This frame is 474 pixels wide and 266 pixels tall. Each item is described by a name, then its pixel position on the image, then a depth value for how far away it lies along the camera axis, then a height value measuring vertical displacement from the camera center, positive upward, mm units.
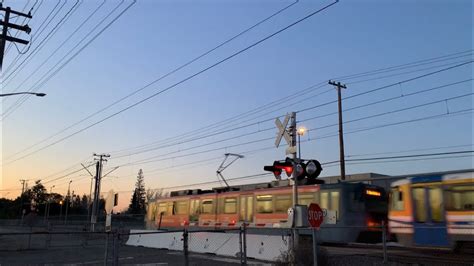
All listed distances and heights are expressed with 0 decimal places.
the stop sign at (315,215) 11773 +247
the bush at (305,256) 13086 -868
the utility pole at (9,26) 22178 +9302
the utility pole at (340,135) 35534 +7064
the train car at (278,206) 21969 +1003
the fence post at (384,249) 12720 -626
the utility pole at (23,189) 109656 +7769
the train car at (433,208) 15859 +644
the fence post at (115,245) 11094 -521
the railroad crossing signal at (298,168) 12369 +1521
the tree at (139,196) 143138 +8459
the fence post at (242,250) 12838 -700
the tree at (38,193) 116688 +7331
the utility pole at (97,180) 54812 +5090
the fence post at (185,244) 11273 -497
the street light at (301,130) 19234 +3842
